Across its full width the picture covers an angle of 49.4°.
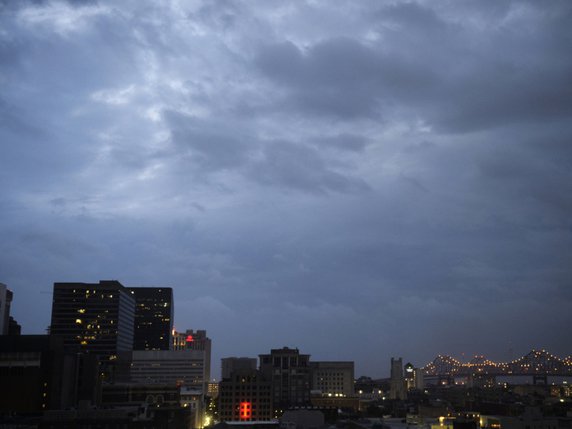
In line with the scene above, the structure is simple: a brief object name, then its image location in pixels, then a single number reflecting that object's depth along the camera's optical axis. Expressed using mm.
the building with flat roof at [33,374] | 146250
